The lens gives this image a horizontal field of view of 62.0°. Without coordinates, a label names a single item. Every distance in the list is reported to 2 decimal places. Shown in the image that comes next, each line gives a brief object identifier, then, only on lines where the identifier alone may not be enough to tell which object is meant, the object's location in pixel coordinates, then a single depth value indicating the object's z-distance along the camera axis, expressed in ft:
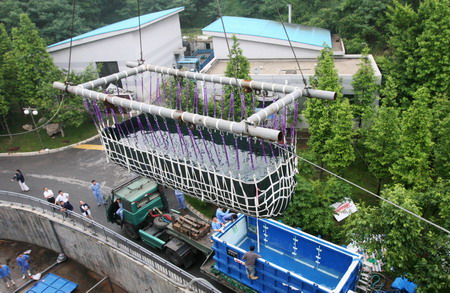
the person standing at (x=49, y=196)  53.42
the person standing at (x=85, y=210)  50.55
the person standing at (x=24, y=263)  47.57
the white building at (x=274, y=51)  76.38
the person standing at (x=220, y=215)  41.22
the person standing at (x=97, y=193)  55.06
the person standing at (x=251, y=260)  33.78
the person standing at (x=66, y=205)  50.78
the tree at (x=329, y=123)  49.70
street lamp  64.28
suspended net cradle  29.53
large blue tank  32.53
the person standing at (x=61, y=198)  51.35
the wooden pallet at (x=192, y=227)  41.06
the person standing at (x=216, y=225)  39.61
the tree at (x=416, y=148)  43.29
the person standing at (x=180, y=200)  52.51
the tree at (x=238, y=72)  60.85
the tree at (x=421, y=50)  60.70
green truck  41.57
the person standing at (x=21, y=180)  59.93
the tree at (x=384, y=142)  46.65
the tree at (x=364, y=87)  58.54
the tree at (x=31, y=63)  76.54
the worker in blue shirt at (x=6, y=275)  45.83
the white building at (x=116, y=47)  88.48
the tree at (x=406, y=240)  30.73
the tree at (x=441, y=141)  43.55
